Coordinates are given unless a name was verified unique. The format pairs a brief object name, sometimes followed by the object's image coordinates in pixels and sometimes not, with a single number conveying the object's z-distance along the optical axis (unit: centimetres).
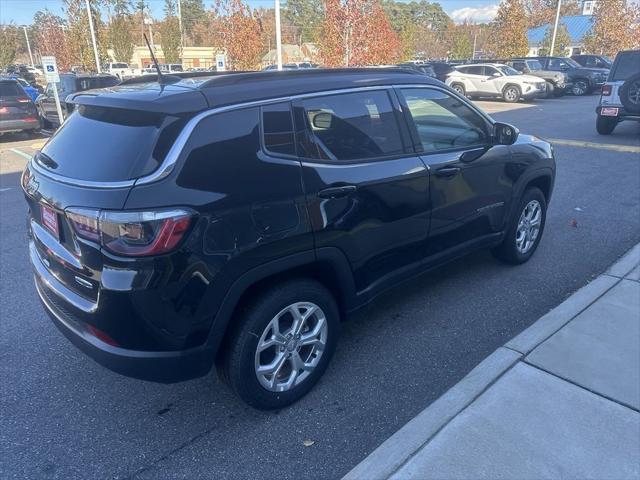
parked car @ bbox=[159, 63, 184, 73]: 3399
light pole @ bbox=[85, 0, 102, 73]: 2284
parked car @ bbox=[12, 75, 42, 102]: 1801
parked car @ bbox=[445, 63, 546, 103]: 2066
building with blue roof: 5198
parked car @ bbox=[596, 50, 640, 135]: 1110
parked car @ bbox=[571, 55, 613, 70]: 2602
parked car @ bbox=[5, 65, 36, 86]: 3552
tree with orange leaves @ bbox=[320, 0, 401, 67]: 1906
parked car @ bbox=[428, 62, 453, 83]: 2351
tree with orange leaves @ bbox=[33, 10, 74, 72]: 2647
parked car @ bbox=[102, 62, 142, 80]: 3290
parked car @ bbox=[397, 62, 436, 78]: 2272
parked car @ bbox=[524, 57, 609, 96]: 2348
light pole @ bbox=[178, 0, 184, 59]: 4115
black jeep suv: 233
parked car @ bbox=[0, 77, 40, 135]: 1269
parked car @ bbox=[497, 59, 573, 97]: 2212
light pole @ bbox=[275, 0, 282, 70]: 1617
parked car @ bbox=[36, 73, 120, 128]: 1363
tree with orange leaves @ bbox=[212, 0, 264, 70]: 2191
